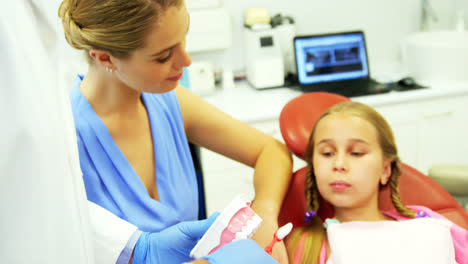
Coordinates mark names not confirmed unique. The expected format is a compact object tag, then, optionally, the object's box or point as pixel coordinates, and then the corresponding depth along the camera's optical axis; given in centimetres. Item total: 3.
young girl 113
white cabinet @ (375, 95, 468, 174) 214
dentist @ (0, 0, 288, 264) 47
